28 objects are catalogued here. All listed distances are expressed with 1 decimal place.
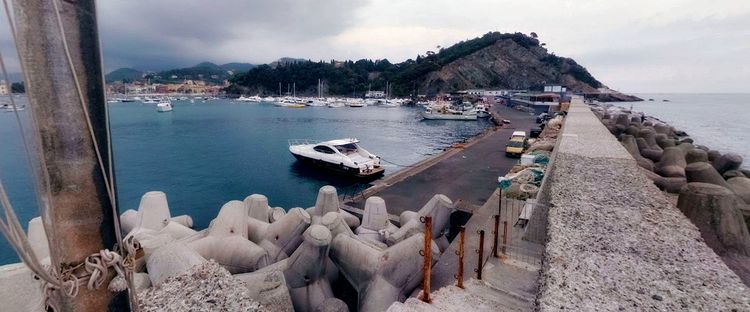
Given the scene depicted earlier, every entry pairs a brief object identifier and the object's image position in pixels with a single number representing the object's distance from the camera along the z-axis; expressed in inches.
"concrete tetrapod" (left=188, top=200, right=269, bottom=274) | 276.2
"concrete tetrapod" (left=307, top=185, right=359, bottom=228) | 379.2
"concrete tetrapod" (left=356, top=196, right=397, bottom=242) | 359.6
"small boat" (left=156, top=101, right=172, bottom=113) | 3132.4
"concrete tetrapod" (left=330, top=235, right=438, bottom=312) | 247.4
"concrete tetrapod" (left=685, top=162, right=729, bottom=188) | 425.7
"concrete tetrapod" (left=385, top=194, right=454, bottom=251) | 333.7
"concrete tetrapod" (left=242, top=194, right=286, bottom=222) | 387.5
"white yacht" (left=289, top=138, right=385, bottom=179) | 853.2
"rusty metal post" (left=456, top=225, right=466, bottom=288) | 193.8
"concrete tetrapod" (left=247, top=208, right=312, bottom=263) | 309.9
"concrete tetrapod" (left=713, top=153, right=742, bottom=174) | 624.7
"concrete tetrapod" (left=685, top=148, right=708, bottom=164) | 590.9
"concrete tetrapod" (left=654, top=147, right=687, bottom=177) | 479.4
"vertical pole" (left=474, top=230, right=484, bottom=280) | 214.7
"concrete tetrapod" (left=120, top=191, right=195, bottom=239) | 358.6
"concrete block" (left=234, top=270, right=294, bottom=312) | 212.7
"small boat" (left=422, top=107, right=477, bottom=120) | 2418.8
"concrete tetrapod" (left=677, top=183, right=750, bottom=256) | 239.6
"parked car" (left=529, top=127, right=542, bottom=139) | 1194.3
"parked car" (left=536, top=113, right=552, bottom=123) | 1715.1
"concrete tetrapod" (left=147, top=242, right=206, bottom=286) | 227.6
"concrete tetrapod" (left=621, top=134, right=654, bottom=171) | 509.0
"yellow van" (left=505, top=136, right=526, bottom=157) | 881.6
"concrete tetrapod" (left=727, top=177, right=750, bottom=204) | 404.4
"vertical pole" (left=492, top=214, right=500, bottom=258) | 243.1
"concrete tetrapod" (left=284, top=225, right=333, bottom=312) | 254.5
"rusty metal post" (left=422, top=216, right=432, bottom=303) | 176.2
